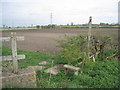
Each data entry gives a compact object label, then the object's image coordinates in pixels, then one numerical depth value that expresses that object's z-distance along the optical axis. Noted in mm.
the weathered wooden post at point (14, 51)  3490
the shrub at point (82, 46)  4699
